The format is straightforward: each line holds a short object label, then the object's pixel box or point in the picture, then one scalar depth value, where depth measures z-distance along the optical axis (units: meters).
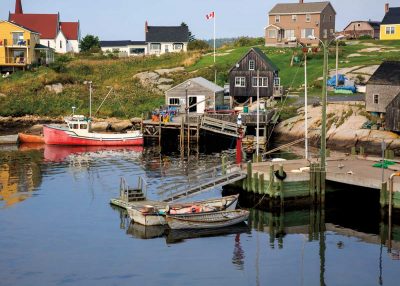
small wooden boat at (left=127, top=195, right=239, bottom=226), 41.69
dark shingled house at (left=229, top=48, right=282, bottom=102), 84.19
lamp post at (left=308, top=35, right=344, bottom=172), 46.56
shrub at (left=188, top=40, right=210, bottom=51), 134.12
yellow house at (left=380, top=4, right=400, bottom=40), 121.94
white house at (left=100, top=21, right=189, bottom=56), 140.38
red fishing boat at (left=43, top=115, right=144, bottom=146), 77.44
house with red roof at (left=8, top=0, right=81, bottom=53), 138.50
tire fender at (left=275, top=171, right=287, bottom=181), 46.16
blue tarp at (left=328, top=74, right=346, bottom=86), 91.69
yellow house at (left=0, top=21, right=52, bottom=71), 113.50
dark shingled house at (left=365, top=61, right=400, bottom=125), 69.81
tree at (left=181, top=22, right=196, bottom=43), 170.51
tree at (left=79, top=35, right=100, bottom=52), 143.12
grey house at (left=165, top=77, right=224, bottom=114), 81.44
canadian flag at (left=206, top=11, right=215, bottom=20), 107.50
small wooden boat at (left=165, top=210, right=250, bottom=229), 40.97
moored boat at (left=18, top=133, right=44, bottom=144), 80.44
